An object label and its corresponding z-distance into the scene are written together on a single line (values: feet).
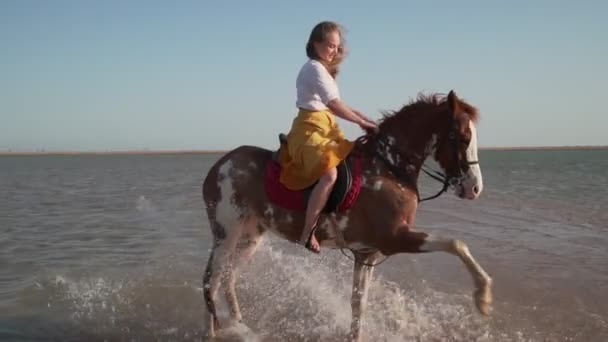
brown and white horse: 16.48
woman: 17.49
